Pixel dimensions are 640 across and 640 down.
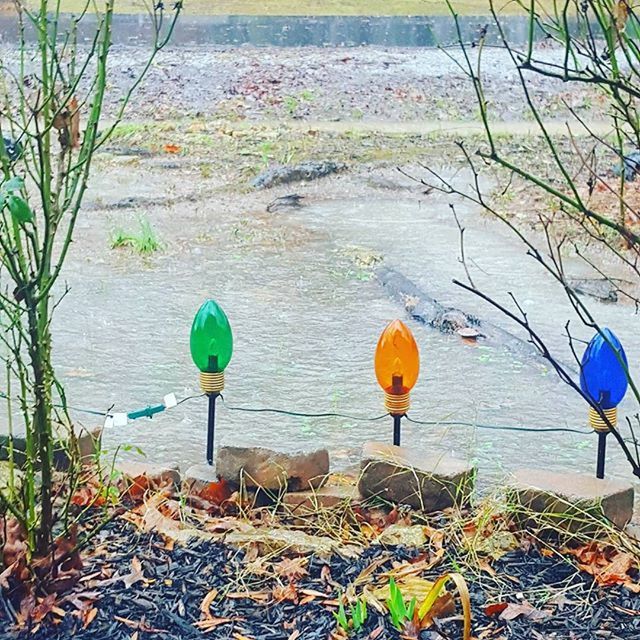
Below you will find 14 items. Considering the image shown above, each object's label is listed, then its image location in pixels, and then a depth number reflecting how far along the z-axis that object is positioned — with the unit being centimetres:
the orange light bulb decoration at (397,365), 331
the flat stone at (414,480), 321
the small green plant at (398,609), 244
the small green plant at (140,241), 734
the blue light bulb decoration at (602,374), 310
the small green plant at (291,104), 1407
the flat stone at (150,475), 334
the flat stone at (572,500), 302
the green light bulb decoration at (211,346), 340
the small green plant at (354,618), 247
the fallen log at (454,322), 555
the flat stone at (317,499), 326
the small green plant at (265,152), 1057
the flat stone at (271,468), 330
